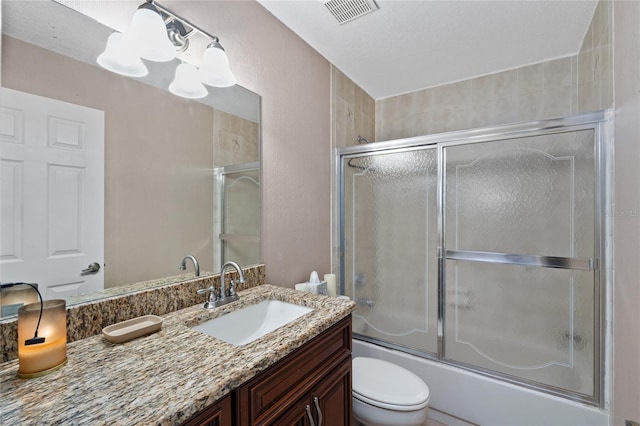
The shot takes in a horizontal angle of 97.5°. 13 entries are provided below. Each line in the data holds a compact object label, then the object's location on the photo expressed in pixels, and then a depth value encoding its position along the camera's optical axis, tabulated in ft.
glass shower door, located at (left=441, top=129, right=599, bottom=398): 4.83
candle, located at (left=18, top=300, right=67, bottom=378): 2.16
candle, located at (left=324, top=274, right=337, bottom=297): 6.03
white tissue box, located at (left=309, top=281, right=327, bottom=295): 5.49
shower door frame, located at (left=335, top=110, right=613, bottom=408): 4.44
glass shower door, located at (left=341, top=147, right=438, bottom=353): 6.47
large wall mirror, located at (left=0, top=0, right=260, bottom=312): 2.59
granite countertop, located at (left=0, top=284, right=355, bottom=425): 1.78
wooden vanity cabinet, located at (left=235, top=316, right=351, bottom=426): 2.50
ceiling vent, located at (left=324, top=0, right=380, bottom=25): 4.98
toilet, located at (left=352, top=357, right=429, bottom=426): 4.24
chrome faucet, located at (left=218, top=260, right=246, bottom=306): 3.80
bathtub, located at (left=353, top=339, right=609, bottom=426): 4.67
